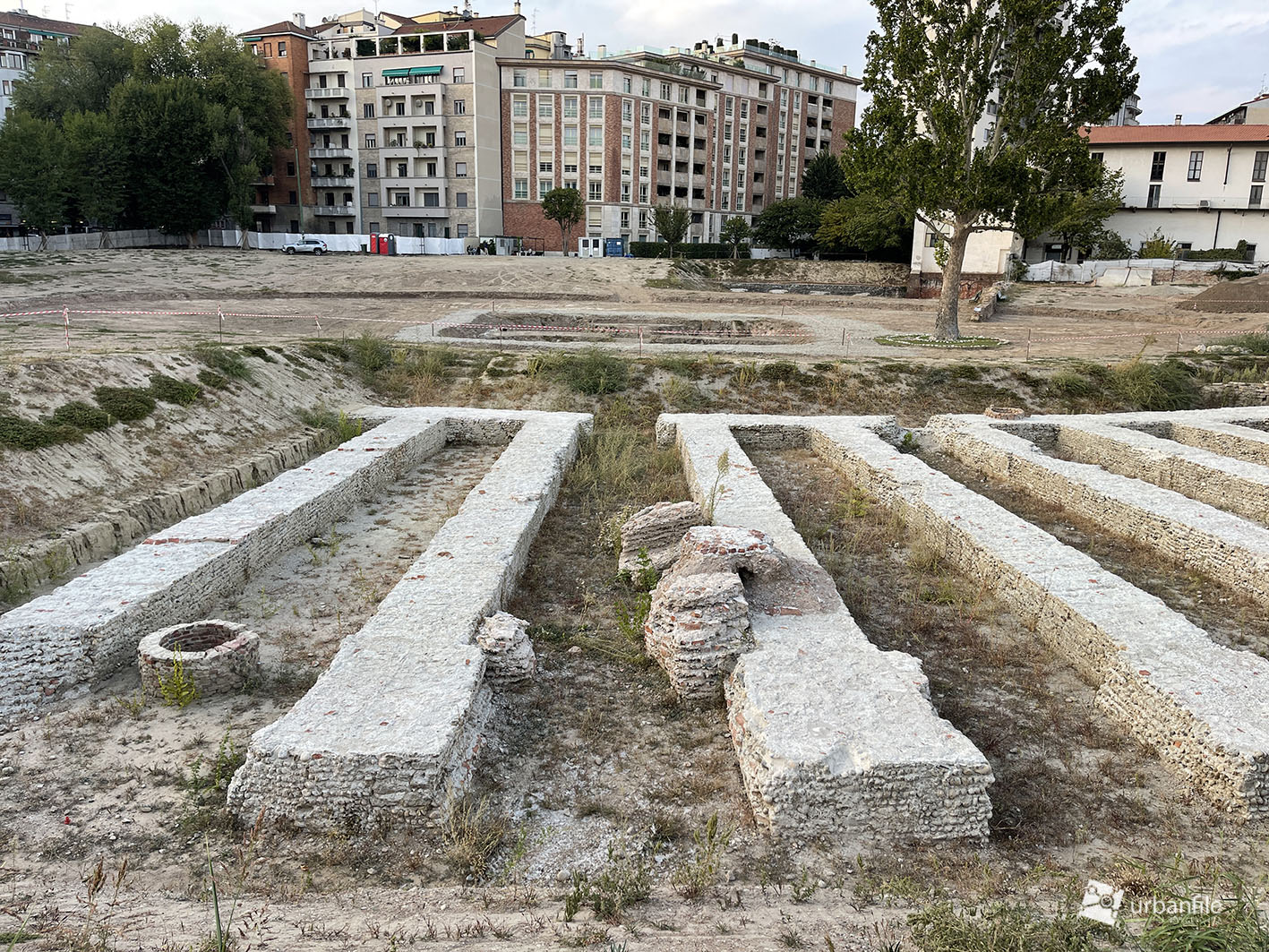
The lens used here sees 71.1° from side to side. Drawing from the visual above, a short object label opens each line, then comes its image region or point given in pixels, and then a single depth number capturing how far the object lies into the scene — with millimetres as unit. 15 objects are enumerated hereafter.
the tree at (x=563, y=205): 52844
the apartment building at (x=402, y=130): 56656
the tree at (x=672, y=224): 50219
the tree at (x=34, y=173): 40094
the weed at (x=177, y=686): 5844
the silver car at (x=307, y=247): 47125
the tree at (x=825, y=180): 59062
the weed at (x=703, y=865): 4258
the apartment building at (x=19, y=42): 60322
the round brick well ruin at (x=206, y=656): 5898
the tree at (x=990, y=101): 19562
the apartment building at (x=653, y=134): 57750
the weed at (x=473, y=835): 4434
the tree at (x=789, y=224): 52562
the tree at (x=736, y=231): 52125
